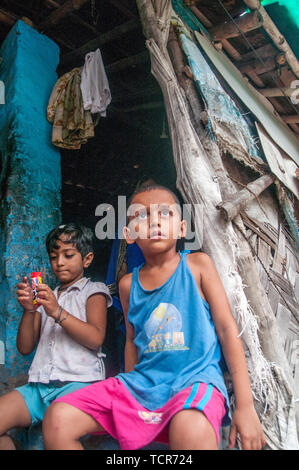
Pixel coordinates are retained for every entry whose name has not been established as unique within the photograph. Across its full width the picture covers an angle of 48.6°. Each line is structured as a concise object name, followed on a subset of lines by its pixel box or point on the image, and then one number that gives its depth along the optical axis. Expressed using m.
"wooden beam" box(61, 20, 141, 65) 2.84
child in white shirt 1.58
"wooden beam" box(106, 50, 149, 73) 3.15
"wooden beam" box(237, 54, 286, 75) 3.18
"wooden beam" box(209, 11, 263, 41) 2.76
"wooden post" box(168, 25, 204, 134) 2.16
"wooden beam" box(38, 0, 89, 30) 2.64
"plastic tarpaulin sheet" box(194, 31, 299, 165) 2.74
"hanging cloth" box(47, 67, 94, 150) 2.67
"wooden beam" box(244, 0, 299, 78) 2.67
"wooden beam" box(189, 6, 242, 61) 2.92
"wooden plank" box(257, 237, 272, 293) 1.92
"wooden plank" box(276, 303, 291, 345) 1.81
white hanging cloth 2.80
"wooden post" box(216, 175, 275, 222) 1.71
